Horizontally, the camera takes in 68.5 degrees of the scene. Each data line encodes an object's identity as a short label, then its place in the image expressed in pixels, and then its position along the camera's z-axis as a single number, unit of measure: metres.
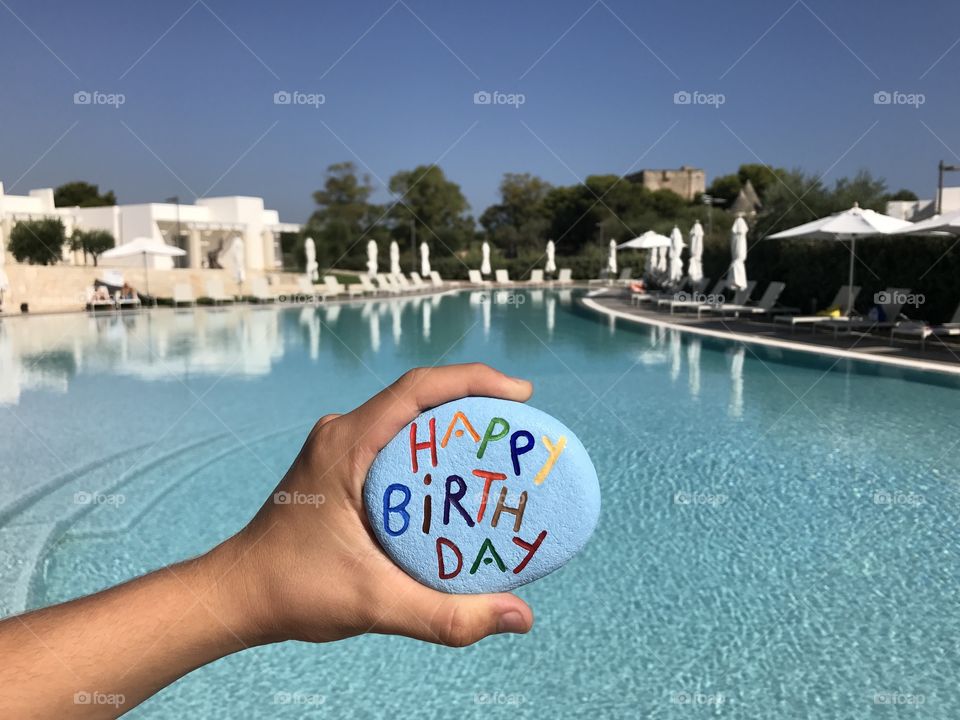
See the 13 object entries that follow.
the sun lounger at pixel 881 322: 14.08
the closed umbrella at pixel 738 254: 18.36
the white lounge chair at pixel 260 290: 25.70
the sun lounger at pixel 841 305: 14.84
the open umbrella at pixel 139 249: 24.33
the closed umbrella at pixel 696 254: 21.52
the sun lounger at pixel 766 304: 17.31
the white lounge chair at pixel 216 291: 24.98
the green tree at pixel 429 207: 52.69
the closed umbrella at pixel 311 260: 30.81
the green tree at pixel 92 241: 43.09
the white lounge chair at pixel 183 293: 24.38
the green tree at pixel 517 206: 63.00
